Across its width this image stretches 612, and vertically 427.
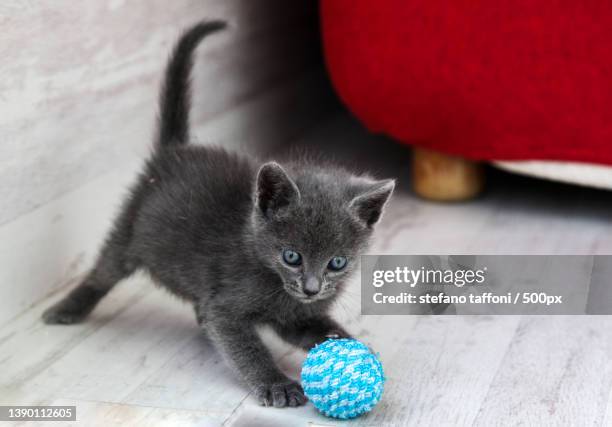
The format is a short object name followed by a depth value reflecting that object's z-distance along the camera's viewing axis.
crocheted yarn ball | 0.85
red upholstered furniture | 1.08
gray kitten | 0.89
